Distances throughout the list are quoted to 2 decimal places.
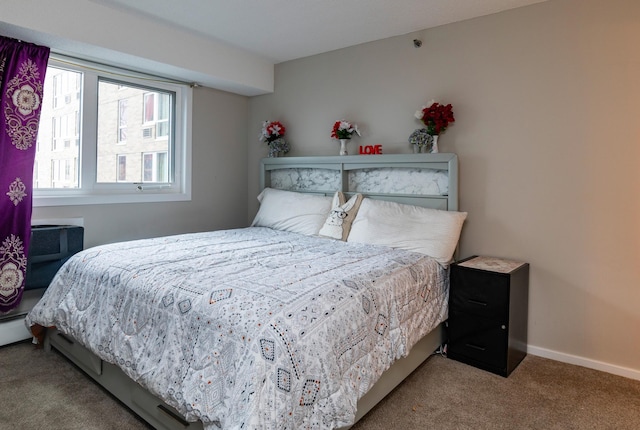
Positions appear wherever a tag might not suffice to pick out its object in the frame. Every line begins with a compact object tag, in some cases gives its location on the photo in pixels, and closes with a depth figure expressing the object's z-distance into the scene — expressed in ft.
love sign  10.84
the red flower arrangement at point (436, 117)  9.49
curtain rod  9.50
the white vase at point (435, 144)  9.78
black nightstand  7.73
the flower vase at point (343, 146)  11.46
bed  4.64
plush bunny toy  10.22
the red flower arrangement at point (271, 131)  12.90
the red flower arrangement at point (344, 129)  11.27
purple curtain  8.36
